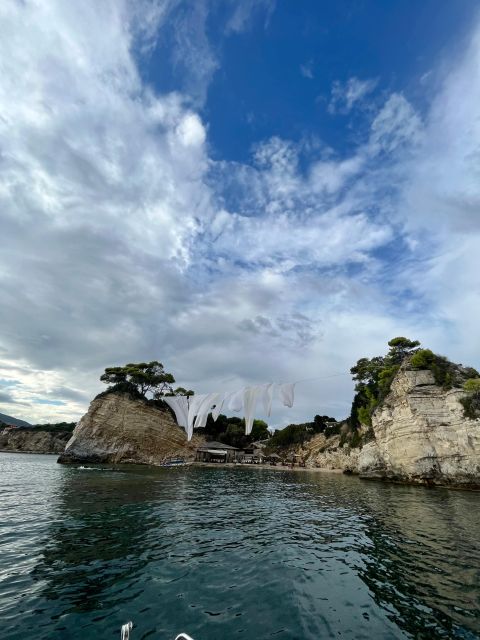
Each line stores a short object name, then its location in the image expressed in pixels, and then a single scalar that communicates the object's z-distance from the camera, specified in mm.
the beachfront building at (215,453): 68938
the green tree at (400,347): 48469
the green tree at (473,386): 31578
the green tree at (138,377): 64625
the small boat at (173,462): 55894
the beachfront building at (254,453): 73875
